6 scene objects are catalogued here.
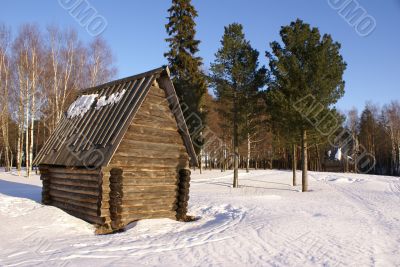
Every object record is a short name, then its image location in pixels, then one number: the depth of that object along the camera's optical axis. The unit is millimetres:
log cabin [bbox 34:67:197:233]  11852
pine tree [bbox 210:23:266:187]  25734
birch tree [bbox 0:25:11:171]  32469
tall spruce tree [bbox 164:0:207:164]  29422
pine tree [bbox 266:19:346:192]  21391
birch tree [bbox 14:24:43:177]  30625
